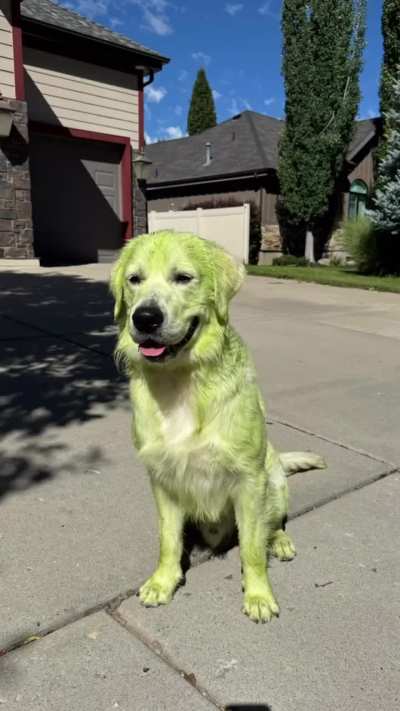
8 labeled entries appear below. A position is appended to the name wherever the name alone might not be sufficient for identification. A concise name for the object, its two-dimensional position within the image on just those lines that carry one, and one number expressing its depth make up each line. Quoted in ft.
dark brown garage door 49.47
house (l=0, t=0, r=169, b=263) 41.60
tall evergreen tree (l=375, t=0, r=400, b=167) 62.75
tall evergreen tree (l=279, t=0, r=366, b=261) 60.59
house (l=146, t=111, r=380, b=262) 70.38
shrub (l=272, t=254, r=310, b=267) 65.16
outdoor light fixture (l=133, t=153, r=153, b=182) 51.52
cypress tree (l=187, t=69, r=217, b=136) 146.82
